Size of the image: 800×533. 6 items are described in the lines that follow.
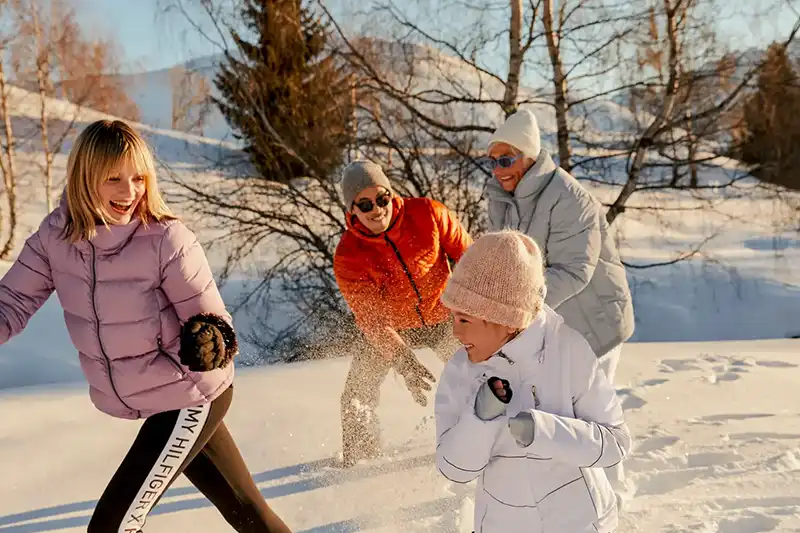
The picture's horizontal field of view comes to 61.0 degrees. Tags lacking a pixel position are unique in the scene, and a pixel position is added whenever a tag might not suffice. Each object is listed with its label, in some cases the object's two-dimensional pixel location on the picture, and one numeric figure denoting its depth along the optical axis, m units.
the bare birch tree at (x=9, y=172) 12.43
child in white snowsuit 1.55
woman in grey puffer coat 2.65
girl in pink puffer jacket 1.89
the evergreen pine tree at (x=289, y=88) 6.93
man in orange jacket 2.93
